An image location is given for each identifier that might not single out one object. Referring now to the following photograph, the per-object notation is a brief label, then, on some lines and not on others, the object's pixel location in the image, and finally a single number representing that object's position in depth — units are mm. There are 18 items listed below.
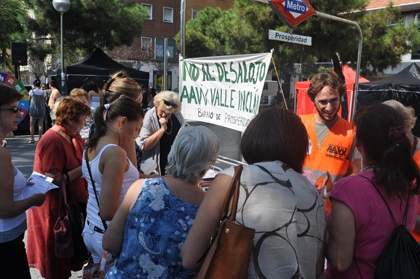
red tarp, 10605
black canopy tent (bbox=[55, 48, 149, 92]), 12516
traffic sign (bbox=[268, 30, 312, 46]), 4965
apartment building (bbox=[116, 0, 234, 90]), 34000
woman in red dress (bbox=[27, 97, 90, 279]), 2736
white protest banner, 4082
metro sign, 5176
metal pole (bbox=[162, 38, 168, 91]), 5868
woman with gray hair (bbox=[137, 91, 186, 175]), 3674
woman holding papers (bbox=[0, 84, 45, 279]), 2014
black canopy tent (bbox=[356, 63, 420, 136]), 10281
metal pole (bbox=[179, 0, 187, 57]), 4820
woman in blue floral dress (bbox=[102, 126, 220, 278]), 1580
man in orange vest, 2740
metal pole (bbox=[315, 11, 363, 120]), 5658
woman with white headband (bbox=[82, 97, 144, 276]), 2002
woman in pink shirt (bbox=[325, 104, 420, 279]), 1520
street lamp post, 10938
